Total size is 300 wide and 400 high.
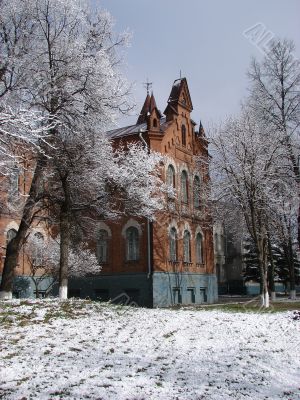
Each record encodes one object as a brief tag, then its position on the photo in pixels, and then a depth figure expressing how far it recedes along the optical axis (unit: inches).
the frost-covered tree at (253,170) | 941.2
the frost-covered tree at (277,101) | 1101.7
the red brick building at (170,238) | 1113.4
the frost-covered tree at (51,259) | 1076.5
